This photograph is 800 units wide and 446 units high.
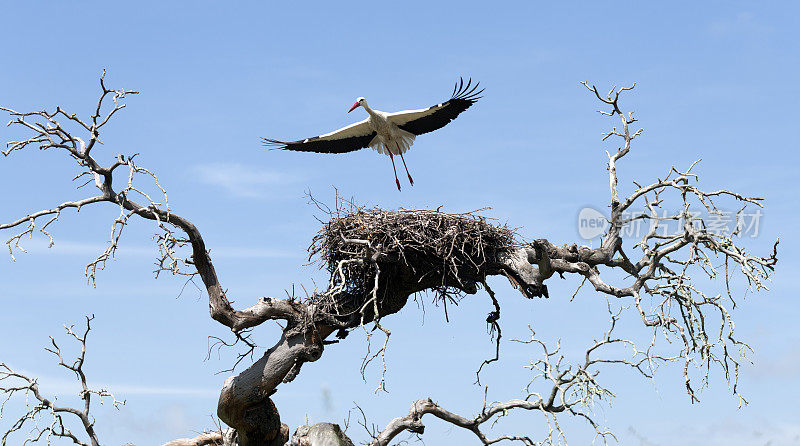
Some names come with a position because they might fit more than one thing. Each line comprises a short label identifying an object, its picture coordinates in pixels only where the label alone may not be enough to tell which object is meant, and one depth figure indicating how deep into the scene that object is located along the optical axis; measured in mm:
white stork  20531
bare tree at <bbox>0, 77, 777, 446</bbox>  15227
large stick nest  15703
